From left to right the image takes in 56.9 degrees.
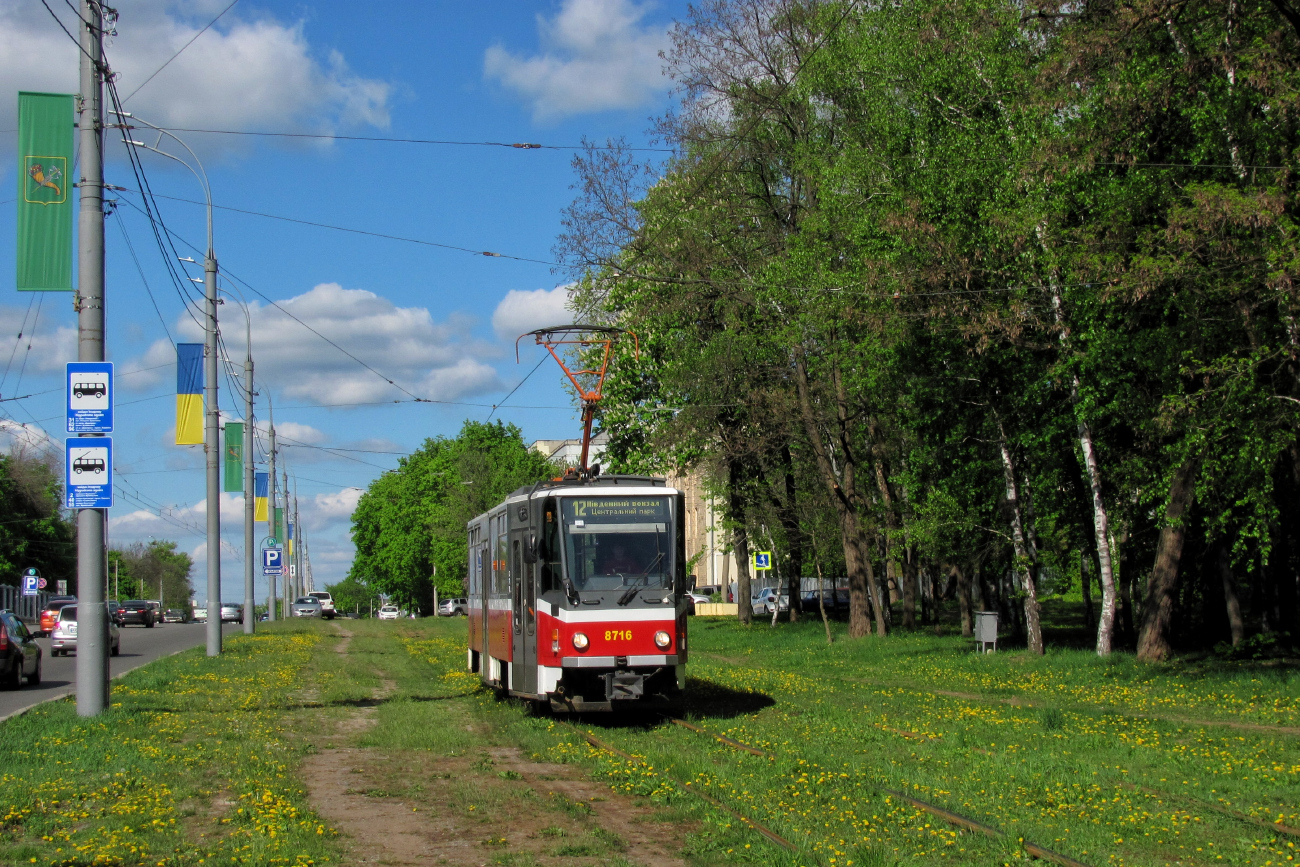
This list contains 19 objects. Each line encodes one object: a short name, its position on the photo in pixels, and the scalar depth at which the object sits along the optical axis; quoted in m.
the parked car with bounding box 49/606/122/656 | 35.78
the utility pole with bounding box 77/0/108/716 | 15.00
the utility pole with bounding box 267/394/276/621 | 50.85
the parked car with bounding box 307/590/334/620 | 87.38
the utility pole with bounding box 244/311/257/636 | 36.88
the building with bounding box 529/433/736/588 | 91.19
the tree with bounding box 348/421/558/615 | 76.19
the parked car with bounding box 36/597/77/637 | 42.44
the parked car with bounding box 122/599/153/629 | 66.00
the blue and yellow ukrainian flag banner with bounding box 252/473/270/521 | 45.15
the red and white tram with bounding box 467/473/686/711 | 14.94
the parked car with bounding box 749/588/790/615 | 63.87
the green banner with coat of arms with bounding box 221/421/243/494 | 33.31
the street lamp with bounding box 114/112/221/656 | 27.69
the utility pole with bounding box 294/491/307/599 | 85.85
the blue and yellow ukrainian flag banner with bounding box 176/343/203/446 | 27.23
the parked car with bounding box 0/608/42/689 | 21.58
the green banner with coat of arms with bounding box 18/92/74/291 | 14.68
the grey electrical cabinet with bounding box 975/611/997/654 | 25.81
